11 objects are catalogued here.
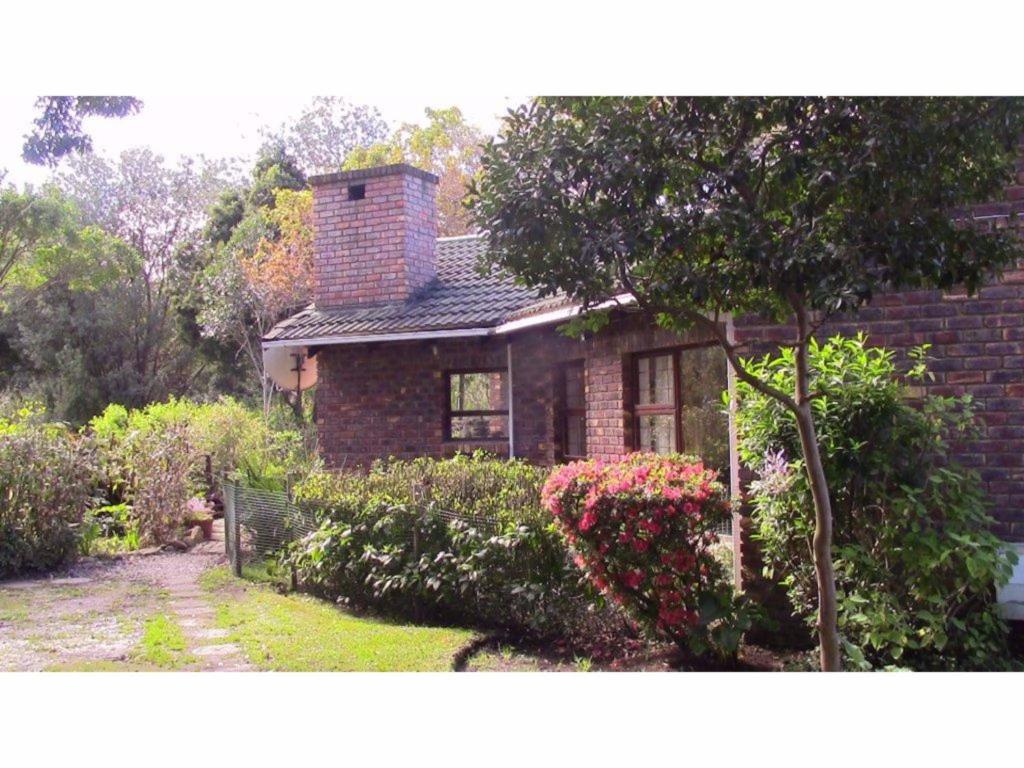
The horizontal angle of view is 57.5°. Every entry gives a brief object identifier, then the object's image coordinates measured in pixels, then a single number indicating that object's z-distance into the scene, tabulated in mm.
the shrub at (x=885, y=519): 5160
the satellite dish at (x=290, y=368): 13297
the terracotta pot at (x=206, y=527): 12781
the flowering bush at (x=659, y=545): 5535
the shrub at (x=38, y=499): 9867
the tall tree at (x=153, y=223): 27828
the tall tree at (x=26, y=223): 16000
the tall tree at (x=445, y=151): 24375
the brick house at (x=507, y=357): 5832
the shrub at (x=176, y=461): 11938
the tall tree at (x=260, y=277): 21688
